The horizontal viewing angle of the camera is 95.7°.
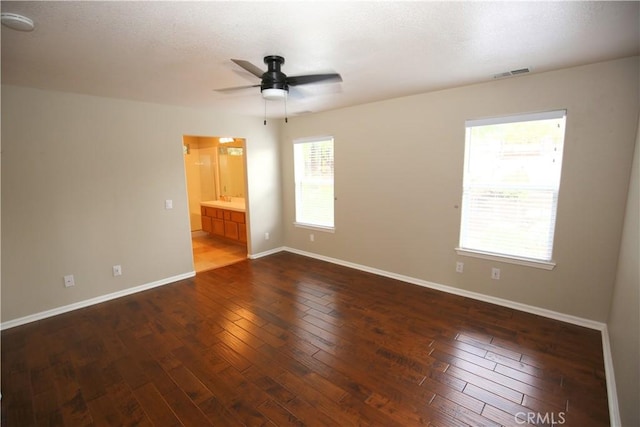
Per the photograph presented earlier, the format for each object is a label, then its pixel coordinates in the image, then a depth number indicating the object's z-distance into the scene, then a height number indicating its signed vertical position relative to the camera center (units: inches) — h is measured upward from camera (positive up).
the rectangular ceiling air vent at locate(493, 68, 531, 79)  107.2 +38.2
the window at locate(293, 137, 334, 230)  191.2 -4.2
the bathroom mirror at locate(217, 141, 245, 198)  264.5 +5.8
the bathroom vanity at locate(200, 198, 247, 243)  228.2 -35.4
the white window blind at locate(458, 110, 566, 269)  113.7 -5.0
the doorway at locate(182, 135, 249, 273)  231.5 -19.5
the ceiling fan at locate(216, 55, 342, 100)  88.2 +29.2
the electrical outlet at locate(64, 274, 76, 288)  131.3 -46.7
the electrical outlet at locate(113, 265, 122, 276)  145.2 -46.3
